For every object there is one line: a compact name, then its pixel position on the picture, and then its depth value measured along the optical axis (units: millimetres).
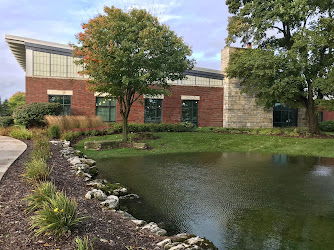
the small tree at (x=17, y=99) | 61906
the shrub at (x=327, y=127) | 25688
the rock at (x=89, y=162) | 8906
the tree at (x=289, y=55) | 16984
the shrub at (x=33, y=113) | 17062
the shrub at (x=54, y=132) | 14414
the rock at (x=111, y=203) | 4736
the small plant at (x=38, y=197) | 4086
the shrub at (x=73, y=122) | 15830
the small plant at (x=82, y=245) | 2672
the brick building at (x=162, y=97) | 19656
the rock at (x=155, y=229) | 3824
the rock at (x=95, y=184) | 5980
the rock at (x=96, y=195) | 5070
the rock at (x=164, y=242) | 3378
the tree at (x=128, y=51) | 12030
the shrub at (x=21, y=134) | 13672
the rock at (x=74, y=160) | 8367
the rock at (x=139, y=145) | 13156
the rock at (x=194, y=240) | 3537
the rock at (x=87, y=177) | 6685
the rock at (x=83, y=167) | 7617
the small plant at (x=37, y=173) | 5534
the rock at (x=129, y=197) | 5781
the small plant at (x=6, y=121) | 20641
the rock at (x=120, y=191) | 5899
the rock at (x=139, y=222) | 4086
